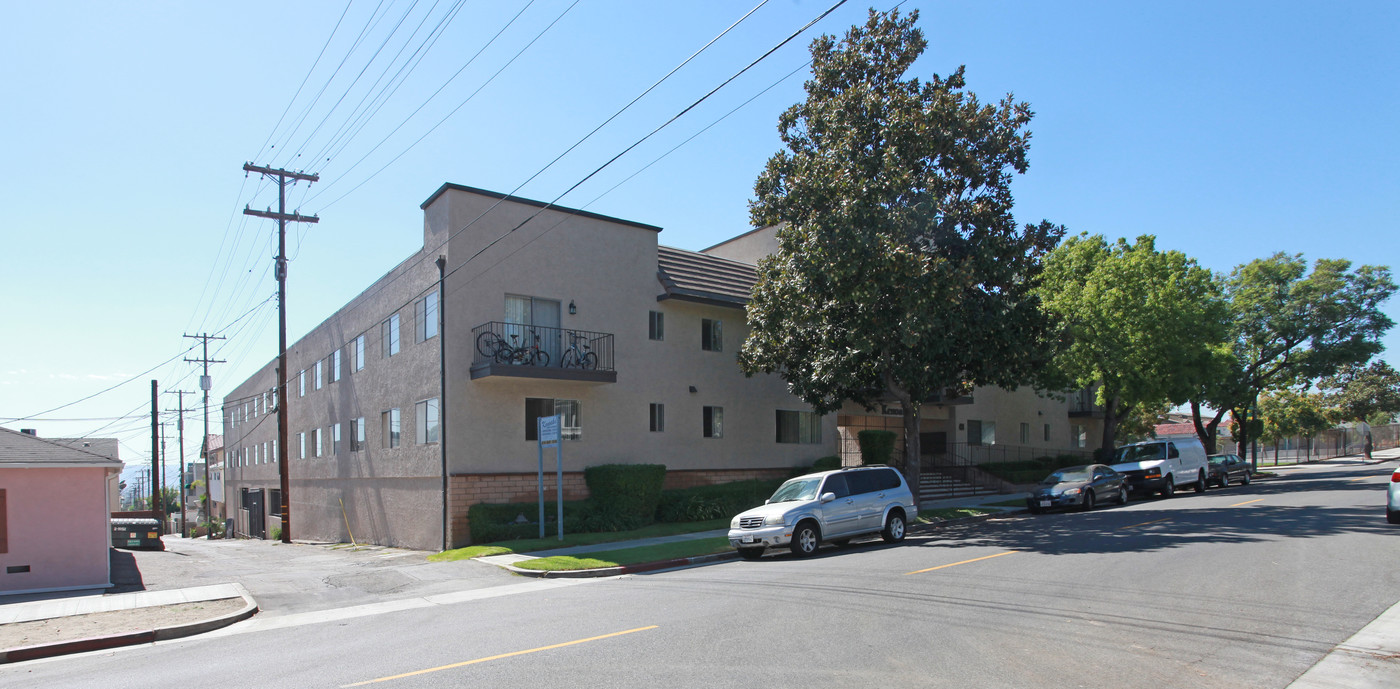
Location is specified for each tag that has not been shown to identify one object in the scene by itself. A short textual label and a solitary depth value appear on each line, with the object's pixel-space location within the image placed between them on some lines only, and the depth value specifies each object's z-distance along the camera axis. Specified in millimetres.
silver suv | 16031
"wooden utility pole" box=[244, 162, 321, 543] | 27938
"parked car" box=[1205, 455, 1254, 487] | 31719
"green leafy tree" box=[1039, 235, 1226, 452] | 31078
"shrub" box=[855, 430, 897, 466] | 29516
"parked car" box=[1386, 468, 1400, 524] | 16250
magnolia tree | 19297
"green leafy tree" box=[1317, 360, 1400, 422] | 65938
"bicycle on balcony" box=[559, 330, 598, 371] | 22375
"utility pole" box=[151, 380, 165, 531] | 42500
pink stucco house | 15406
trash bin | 30594
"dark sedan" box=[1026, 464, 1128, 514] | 23797
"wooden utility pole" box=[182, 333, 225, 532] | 46812
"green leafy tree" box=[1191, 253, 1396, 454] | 41250
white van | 27359
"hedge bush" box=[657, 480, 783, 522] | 22984
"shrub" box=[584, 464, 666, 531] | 21688
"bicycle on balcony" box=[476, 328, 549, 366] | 21172
